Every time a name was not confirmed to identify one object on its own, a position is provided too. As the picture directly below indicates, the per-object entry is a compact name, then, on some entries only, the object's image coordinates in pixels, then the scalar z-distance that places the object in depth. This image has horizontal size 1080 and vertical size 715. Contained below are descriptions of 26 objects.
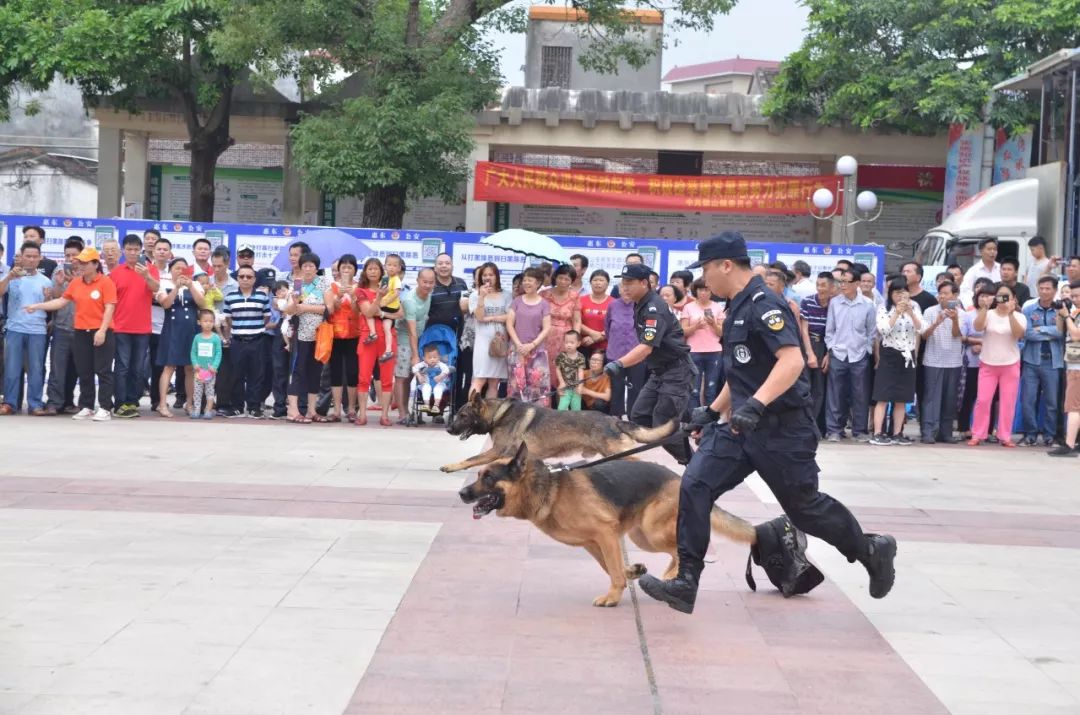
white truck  19.67
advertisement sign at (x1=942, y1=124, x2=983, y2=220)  26.70
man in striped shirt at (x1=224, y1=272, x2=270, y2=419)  14.76
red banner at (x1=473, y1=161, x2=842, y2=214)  26.95
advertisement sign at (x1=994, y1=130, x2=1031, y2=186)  25.08
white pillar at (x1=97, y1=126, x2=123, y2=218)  30.08
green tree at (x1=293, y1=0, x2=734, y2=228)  23.17
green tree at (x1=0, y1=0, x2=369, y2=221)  23.16
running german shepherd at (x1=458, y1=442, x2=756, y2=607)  6.57
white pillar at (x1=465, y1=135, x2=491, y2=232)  28.41
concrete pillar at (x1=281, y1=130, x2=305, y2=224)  30.14
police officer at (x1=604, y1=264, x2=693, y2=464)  9.70
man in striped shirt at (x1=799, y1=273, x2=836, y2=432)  14.71
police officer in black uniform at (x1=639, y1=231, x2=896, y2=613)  6.17
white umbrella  14.70
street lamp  24.12
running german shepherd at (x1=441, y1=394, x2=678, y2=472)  9.56
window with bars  34.97
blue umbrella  15.97
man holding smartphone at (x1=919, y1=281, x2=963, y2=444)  14.66
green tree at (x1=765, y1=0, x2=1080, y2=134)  25.58
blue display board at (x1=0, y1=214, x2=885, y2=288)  16.66
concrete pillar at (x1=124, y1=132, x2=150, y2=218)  30.77
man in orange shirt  14.00
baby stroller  14.84
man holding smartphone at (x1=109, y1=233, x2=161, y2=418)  14.26
